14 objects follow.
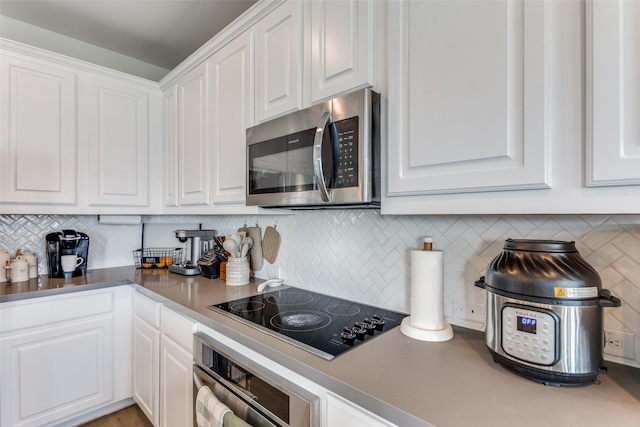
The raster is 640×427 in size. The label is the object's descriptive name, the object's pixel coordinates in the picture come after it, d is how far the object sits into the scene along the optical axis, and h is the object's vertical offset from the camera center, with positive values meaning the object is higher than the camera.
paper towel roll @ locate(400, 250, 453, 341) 1.04 -0.29
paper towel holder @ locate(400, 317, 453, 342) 1.04 -0.42
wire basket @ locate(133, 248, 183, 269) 2.48 -0.37
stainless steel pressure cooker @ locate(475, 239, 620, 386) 0.73 -0.25
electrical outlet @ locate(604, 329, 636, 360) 0.85 -0.37
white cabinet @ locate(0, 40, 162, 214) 1.87 +0.50
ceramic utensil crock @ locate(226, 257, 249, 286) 1.83 -0.36
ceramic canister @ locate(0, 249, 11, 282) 1.92 -0.33
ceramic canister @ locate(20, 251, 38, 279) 2.02 -0.34
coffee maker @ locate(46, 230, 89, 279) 2.09 -0.26
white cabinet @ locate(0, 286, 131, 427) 1.69 -0.87
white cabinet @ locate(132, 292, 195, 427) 1.44 -0.82
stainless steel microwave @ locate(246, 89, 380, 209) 1.01 +0.21
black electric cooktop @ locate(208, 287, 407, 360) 1.03 -0.44
